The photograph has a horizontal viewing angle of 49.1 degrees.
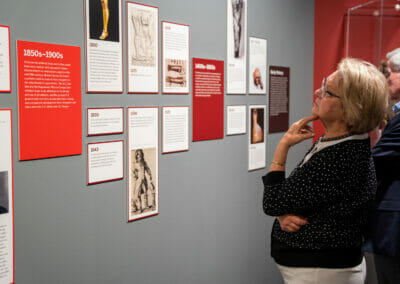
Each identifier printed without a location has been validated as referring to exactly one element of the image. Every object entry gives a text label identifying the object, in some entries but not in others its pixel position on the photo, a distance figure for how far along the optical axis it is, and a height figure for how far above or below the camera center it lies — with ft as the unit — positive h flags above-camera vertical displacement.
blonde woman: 5.74 -0.98
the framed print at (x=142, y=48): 7.61 +1.19
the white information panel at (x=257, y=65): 10.46 +1.21
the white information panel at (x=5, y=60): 5.92 +0.73
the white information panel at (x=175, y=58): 8.29 +1.10
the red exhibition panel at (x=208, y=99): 9.02 +0.34
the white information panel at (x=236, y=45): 9.77 +1.57
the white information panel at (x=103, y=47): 6.96 +1.11
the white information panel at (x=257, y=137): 10.68 -0.55
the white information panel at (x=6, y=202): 6.04 -1.24
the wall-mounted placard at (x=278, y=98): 11.27 +0.44
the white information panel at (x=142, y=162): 7.79 -0.87
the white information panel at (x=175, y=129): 8.40 -0.28
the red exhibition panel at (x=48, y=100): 6.20 +0.21
